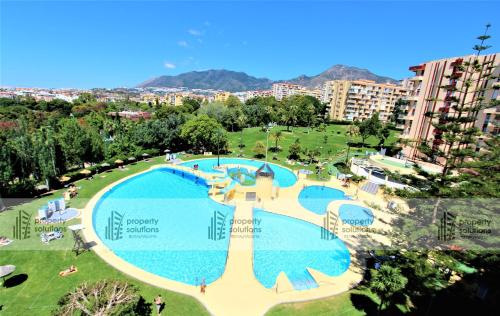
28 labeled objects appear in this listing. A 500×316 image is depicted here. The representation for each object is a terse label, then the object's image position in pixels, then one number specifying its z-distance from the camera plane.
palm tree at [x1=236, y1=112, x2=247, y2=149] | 57.68
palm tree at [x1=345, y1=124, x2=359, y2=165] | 47.25
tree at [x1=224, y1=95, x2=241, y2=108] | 82.66
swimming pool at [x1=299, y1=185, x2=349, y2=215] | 23.38
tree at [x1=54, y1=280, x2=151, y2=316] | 8.56
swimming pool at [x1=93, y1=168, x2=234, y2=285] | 14.95
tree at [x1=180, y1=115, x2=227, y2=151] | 39.31
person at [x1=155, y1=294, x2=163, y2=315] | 10.76
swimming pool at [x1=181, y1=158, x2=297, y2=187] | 31.66
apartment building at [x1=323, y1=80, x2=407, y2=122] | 79.44
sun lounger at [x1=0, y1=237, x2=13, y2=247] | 15.08
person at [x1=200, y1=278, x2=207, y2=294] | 12.05
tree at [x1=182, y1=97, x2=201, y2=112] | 98.26
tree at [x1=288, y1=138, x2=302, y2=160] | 38.50
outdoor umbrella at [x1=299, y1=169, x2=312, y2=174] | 33.17
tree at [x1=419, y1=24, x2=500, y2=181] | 11.66
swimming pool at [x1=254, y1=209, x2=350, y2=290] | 14.41
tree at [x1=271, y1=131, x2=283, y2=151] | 43.28
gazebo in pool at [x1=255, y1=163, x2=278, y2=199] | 24.20
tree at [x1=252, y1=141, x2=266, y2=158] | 41.25
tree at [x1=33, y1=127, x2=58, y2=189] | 23.23
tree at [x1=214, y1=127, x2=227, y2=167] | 39.88
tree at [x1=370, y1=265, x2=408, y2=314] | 9.55
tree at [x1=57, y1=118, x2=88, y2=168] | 27.35
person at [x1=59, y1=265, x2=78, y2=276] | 12.98
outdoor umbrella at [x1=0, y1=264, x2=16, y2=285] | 11.47
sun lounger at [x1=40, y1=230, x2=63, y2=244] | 15.59
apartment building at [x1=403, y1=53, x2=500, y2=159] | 25.91
